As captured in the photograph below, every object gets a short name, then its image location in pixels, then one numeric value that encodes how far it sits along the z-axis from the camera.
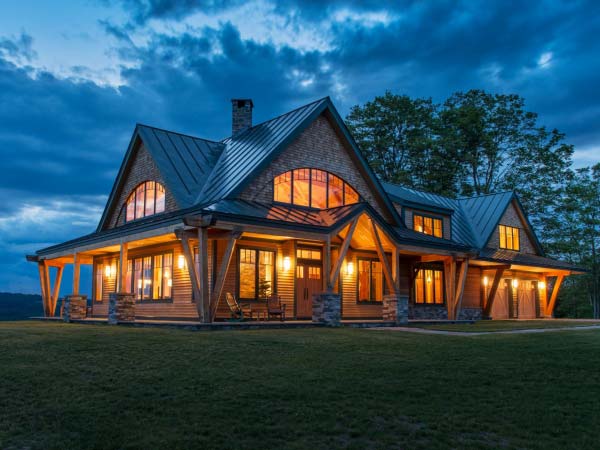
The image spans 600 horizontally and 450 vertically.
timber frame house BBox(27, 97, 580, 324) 17.83
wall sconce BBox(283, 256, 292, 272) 19.88
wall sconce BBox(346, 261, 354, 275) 22.48
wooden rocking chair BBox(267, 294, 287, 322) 17.48
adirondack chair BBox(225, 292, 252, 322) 17.24
